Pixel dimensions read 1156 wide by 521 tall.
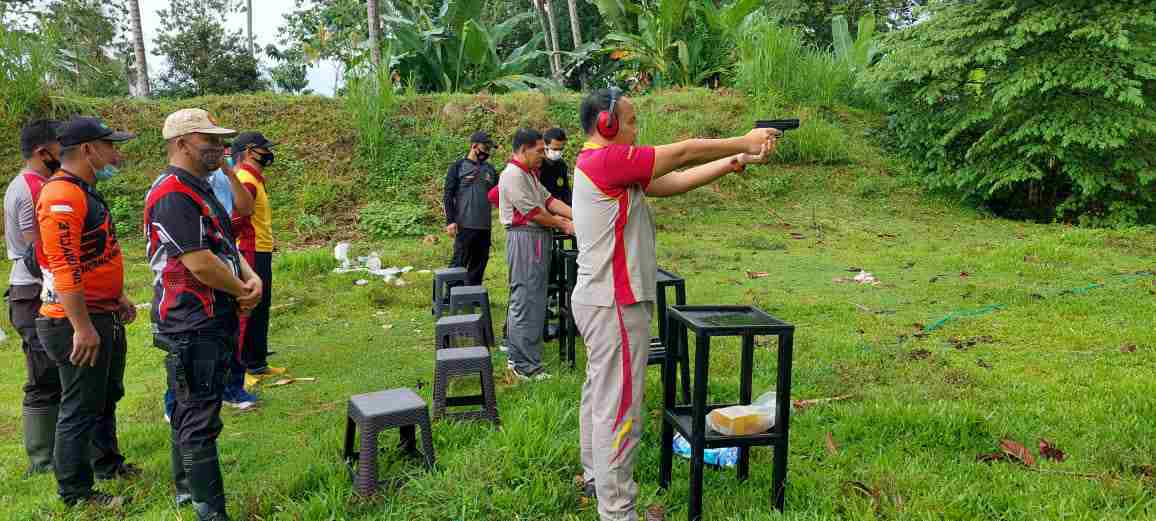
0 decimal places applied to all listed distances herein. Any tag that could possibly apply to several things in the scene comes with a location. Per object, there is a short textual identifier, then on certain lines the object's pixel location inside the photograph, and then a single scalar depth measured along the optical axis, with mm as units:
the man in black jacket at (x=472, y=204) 7176
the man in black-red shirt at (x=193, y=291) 3188
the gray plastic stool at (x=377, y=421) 3564
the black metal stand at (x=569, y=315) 5641
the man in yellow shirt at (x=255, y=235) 5398
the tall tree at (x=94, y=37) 25308
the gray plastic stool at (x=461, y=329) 5477
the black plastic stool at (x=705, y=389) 3188
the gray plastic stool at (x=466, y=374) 4508
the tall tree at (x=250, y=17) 36488
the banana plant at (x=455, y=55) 16328
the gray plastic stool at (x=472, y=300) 6449
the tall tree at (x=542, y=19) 19000
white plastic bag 3369
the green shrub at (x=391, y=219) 11898
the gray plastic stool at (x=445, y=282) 7191
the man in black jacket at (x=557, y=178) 7273
